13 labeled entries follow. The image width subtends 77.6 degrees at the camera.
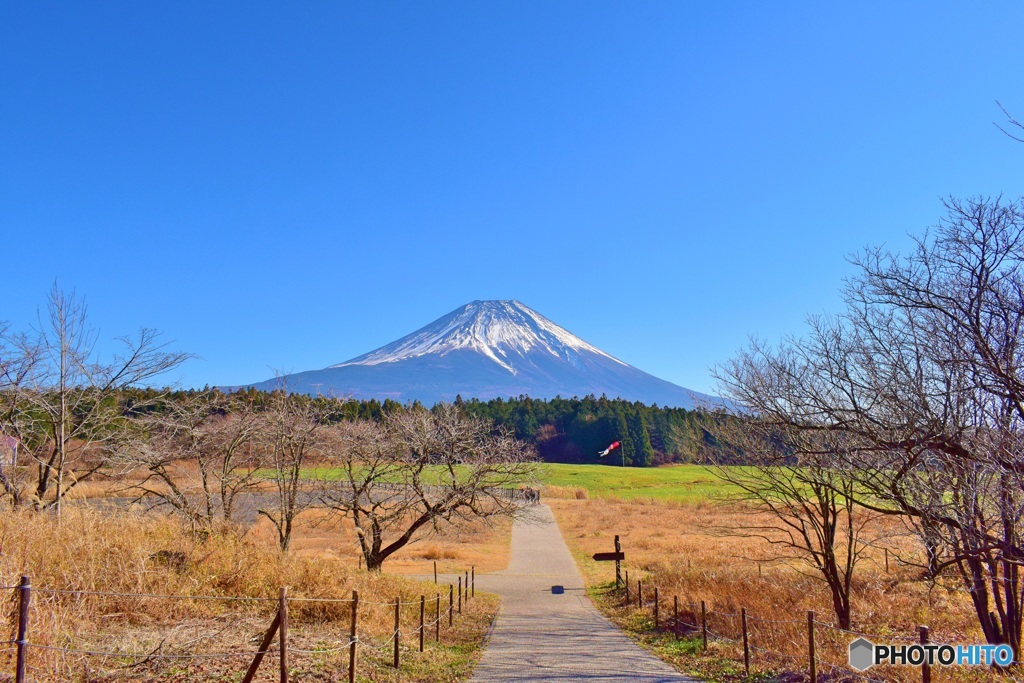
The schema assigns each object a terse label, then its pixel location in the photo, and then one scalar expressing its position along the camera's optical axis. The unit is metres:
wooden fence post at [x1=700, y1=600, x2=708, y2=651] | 11.82
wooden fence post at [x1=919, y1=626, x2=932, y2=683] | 6.32
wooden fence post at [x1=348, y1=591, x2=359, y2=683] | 7.38
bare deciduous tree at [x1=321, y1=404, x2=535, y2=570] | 20.33
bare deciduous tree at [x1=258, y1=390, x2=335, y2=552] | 19.23
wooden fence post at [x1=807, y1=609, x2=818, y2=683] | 7.99
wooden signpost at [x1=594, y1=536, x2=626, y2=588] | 21.94
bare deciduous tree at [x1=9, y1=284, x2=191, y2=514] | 12.70
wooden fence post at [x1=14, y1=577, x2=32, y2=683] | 5.23
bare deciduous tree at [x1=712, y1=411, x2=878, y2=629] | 10.54
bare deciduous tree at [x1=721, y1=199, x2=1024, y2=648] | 6.50
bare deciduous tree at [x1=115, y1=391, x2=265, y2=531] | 15.09
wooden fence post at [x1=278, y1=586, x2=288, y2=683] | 6.05
